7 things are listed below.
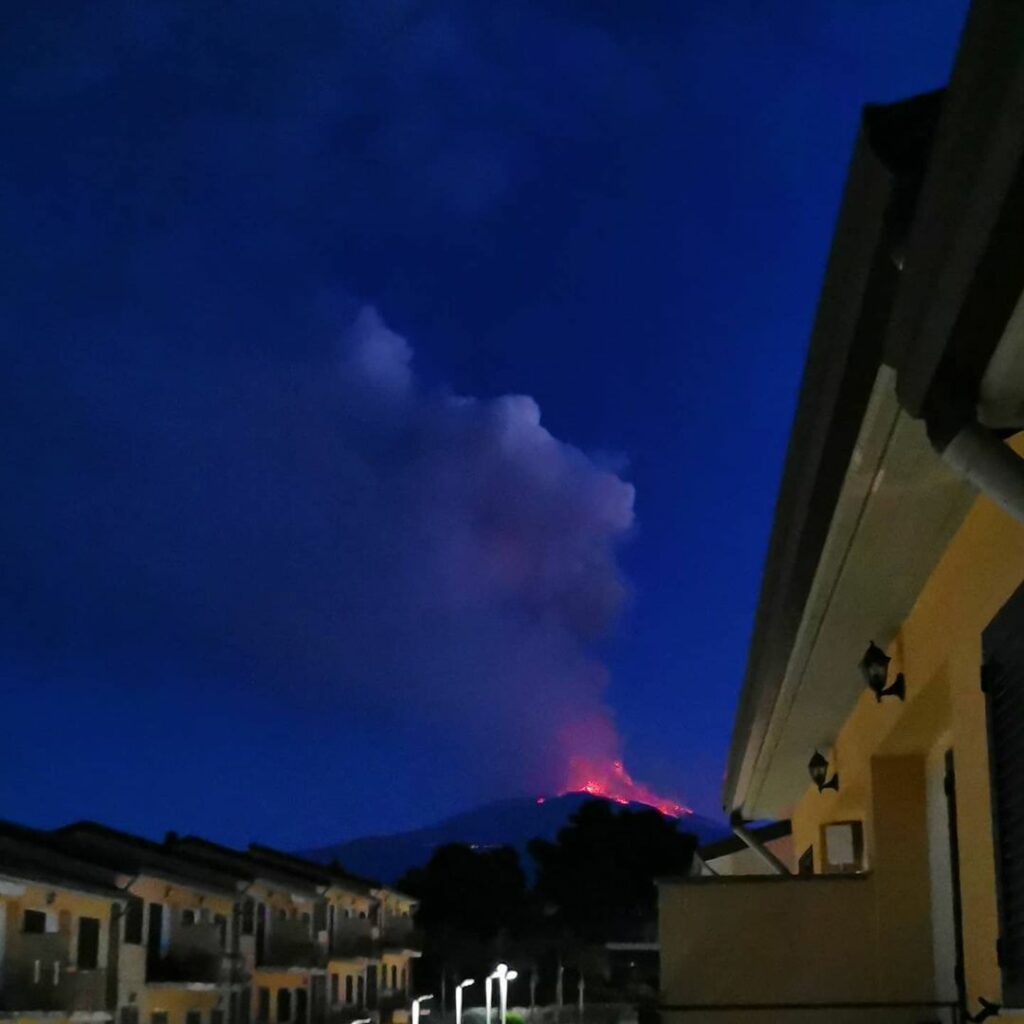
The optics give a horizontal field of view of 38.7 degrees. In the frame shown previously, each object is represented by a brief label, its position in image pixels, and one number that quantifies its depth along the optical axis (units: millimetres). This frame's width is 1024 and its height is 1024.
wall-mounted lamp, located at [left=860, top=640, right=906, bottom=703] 4887
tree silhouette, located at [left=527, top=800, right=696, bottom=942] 49250
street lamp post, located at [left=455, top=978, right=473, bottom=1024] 45069
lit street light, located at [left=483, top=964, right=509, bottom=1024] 40938
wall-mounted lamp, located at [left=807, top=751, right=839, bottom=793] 7480
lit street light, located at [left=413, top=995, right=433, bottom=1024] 45928
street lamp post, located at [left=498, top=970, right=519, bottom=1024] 41116
